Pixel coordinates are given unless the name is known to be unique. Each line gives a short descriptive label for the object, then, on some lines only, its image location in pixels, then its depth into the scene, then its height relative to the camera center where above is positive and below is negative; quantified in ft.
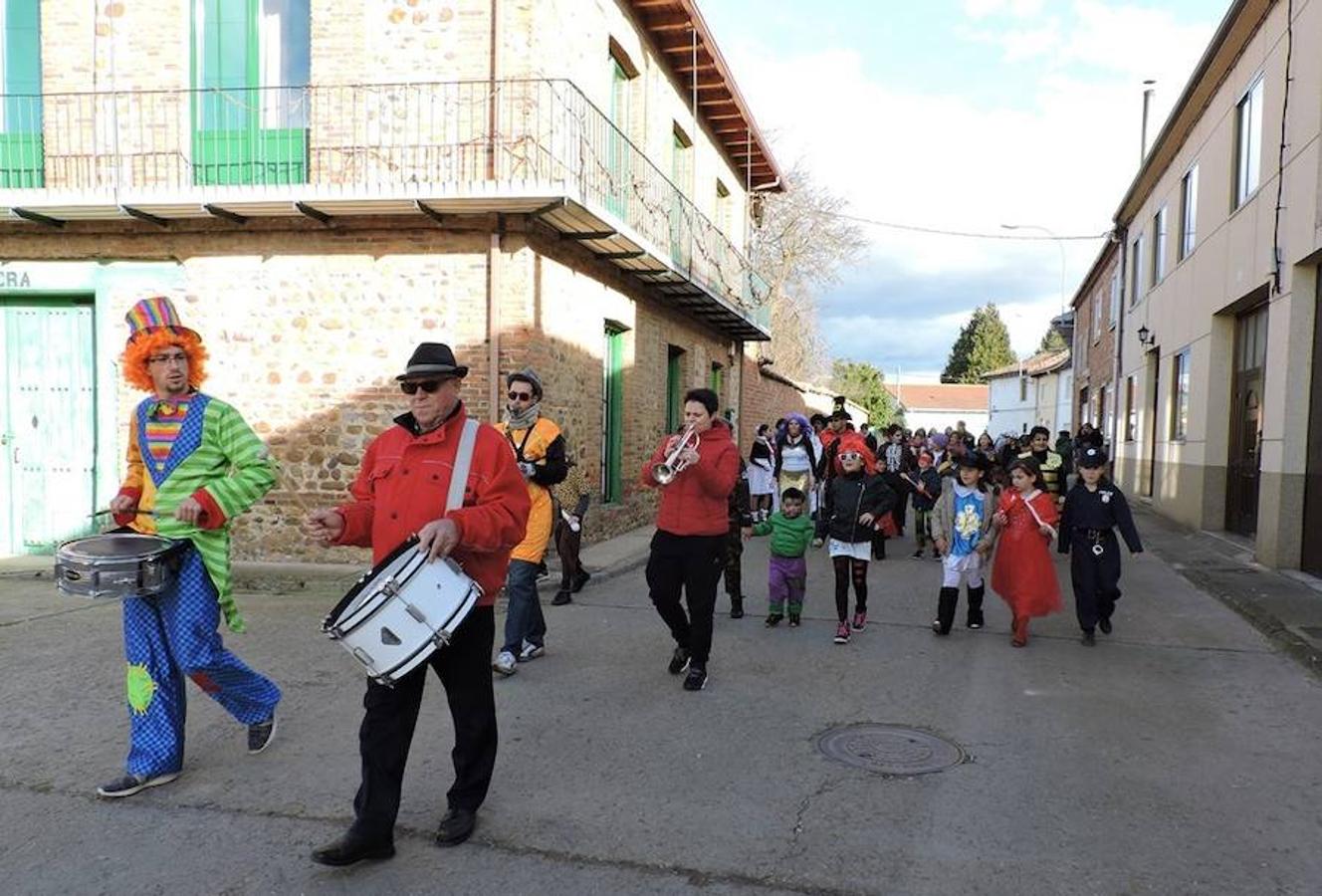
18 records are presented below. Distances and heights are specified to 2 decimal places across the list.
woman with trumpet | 18.04 -2.23
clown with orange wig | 13.02 -1.46
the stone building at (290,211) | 31.42 +6.92
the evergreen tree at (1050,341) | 261.13 +25.66
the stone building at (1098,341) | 78.74 +8.87
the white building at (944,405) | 258.16 +5.71
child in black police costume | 22.93 -2.88
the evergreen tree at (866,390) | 183.52 +6.81
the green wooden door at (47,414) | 34.27 -0.38
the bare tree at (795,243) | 110.24 +22.35
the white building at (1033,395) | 132.28 +5.57
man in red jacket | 10.83 -1.53
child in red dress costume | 22.43 -3.18
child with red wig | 22.84 -2.48
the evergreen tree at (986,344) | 271.69 +24.62
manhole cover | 14.14 -5.38
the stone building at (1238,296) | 31.04 +6.10
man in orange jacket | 19.19 -1.30
